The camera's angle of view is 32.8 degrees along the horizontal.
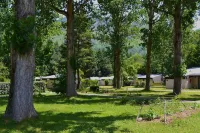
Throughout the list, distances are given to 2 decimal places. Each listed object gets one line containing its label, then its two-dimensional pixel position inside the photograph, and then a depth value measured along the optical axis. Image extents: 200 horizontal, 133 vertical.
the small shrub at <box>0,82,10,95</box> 35.74
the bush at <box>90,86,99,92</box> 40.75
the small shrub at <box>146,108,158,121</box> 13.05
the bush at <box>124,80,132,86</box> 81.94
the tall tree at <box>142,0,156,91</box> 42.09
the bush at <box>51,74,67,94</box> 30.10
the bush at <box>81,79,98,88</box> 54.32
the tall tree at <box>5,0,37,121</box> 11.98
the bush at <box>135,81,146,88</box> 67.70
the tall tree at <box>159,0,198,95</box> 29.41
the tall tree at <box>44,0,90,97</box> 27.98
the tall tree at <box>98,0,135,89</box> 51.09
